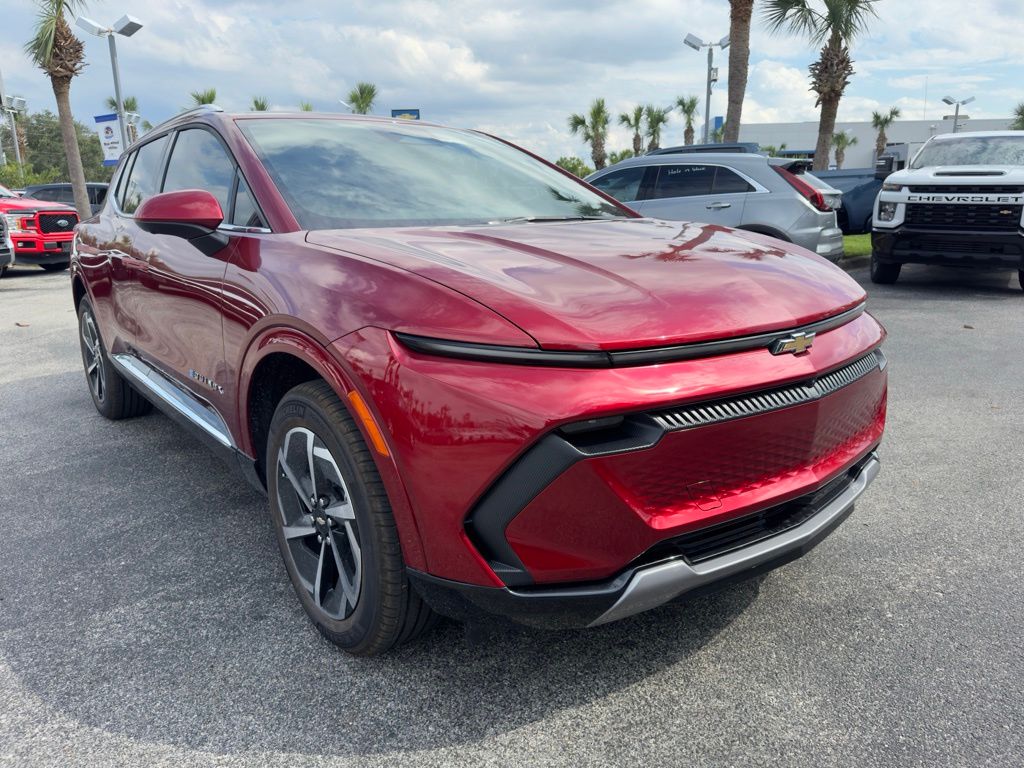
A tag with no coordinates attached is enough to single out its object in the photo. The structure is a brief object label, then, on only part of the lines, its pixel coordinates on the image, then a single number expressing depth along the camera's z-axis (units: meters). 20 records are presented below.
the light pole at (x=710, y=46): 23.08
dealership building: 68.56
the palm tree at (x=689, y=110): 57.96
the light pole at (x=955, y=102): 43.56
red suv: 1.72
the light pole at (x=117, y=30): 17.36
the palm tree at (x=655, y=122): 55.53
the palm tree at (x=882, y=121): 65.94
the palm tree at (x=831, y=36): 18.08
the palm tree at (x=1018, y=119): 58.43
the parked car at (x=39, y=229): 13.24
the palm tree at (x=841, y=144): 65.44
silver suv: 8.25
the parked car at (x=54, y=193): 20.64
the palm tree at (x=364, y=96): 39.03
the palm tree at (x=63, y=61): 18.34
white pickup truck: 8.44
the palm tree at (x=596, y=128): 50.84
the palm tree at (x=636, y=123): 55.09
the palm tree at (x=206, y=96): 34.38
